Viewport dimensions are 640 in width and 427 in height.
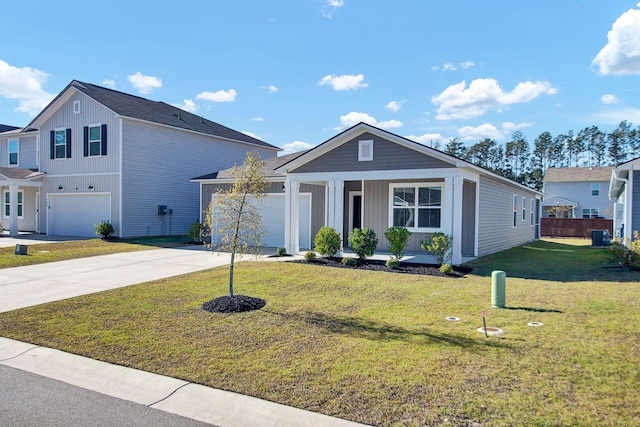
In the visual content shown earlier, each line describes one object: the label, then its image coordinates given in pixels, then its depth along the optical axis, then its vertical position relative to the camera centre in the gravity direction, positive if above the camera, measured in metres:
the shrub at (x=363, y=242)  12.99 -1.05
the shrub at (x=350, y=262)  12.70 -1.59
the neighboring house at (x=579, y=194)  41.62 +1.42
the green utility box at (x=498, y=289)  7.69 -1.40
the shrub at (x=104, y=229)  20.91 -1.21
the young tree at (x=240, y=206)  8.01 -0.02
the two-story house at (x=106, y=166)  21.98 +1.97
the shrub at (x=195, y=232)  19.86 -1.27
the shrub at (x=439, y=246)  12.36 -1.08
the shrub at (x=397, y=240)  12.40 -0.93
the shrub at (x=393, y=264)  12.31 -1.58
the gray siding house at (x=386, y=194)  13.35 +0.45
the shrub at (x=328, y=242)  13.62 -1.11
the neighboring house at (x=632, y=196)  13.05 +0.41
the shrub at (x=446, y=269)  11.24 -1.56
